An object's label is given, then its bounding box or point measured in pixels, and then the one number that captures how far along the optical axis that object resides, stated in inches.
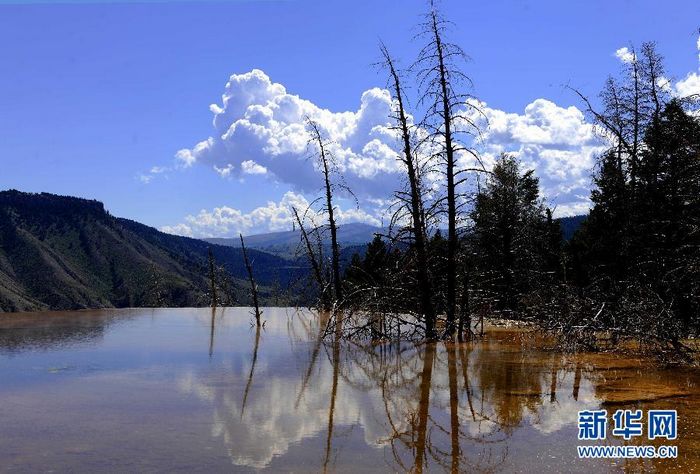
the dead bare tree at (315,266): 984.9
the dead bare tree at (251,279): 869.2
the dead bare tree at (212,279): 1158.8
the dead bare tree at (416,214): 631.2
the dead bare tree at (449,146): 610.9
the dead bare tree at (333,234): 965.8
